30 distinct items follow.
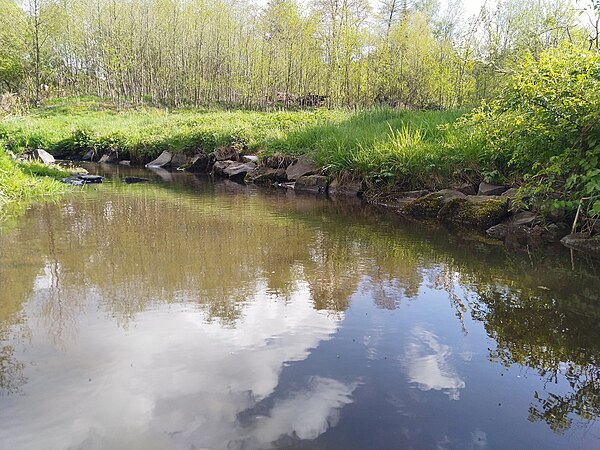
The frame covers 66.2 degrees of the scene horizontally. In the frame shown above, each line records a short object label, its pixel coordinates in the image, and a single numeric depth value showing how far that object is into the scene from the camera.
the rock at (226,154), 11.34
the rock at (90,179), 8.38
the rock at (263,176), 9.48
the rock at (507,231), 4.79
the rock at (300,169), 8.86
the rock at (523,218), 4.86
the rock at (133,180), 8.77
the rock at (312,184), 8.25
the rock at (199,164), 11.96
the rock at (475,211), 5.20
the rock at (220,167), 10.74
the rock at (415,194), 6.66
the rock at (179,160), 12.56
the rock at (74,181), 7.88
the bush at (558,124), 4.04
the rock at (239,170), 10.09
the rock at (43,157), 10.39
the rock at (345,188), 7.75
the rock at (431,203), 5.89
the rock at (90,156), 14.41
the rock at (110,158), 13.91
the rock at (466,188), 6.19
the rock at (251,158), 10.38
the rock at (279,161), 9.62
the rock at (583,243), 4.09
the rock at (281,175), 9.35
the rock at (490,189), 5.75
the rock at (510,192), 5.35
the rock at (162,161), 12.78
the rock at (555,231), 4.67
